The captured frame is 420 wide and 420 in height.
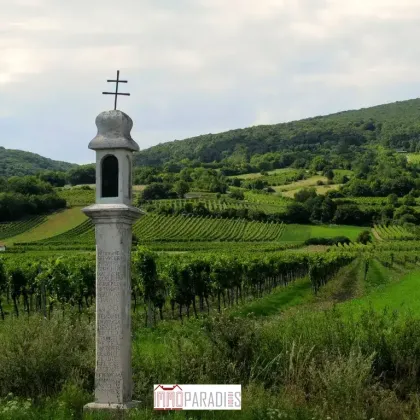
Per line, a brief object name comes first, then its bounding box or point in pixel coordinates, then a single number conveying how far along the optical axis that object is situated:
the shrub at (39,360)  10.18
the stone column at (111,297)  9.70
